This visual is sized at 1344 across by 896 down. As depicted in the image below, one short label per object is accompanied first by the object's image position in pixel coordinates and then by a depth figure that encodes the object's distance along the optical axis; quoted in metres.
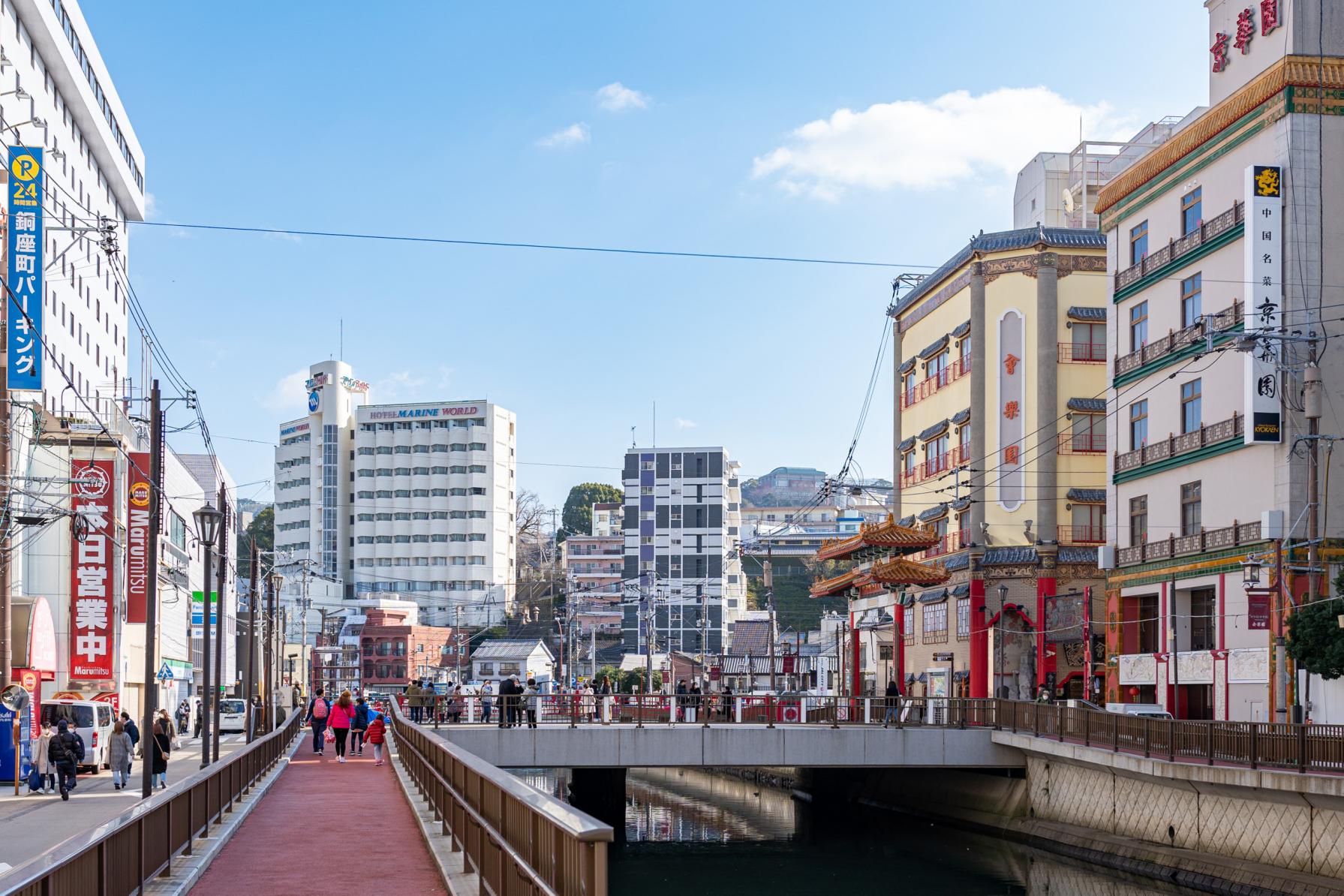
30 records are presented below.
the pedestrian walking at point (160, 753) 33.84
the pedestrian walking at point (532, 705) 44.81
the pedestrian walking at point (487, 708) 47.59
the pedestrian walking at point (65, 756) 33.78
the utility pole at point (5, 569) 42.81
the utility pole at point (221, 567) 41.71
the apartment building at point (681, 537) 142.62
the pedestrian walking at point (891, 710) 45.78
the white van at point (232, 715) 78.00
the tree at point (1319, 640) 33.41
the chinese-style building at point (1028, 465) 57.12
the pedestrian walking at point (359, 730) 43.84
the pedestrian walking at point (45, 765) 35.19
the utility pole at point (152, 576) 29.73
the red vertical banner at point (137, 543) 56.44
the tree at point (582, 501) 185.88
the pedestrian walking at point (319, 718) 43.91
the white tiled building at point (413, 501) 155.50
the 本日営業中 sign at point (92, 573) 52.62
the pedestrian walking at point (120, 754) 36.56
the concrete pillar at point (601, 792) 54.49
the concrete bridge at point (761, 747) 44.56
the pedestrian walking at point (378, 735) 38.38
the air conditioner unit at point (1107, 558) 50.09
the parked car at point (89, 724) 43.72
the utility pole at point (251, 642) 49.75
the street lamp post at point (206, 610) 37.47
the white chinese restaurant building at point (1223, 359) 39.81
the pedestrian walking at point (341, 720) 39.88
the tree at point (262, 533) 168.62
